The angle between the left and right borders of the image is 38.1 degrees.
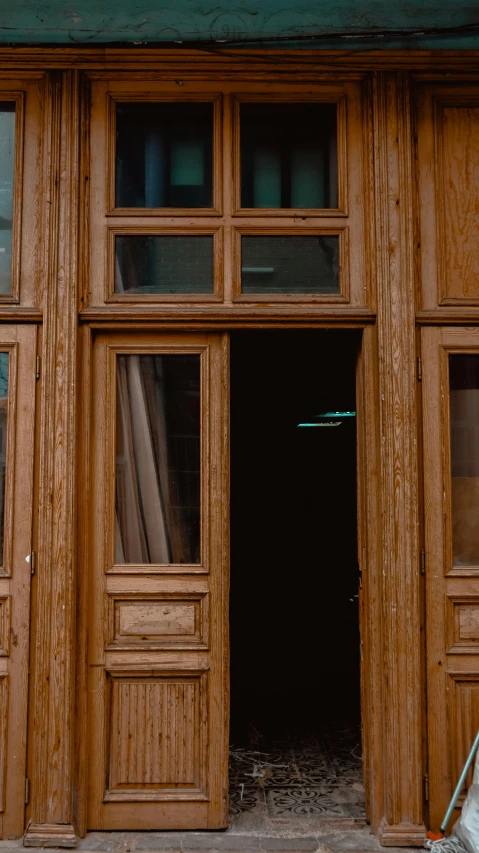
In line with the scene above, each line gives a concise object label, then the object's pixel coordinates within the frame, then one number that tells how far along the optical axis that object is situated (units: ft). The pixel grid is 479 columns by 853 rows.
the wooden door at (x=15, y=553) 12.53
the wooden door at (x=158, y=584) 12.76
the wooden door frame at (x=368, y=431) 12.42
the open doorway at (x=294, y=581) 14.85
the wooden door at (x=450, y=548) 12.68
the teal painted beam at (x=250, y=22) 12.64
